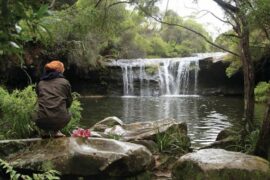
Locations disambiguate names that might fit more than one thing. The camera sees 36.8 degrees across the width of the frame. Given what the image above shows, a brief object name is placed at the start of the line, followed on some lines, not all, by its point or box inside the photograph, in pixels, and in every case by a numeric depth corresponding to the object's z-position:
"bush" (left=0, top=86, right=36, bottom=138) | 7.12
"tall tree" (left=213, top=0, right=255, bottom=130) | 7.60
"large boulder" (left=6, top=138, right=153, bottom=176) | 5.78
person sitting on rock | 6.23
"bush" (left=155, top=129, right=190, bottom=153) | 8.03
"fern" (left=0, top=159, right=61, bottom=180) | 2.14
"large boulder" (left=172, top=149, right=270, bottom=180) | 5.55
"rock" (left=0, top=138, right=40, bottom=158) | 6.30
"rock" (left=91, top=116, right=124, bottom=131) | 10.21
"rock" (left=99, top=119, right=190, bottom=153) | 8.08
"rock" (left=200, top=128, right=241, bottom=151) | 8.02
